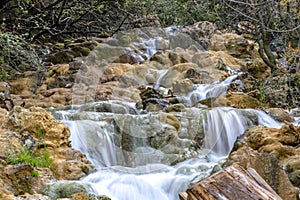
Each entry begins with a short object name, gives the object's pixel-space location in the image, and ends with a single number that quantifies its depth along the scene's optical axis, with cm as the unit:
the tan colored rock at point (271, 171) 733
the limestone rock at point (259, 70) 2347
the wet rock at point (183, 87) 2012
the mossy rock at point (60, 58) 2536
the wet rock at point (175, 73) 2237
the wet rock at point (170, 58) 2595
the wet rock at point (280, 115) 1584
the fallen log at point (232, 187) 421
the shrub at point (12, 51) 963
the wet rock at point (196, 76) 2167
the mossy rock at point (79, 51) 2612
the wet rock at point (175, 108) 1539
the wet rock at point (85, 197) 731
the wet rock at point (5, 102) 1356
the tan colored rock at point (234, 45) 2983
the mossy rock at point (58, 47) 2687
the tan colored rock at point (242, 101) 1785
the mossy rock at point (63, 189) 778
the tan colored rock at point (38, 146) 804
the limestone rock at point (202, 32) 3236
